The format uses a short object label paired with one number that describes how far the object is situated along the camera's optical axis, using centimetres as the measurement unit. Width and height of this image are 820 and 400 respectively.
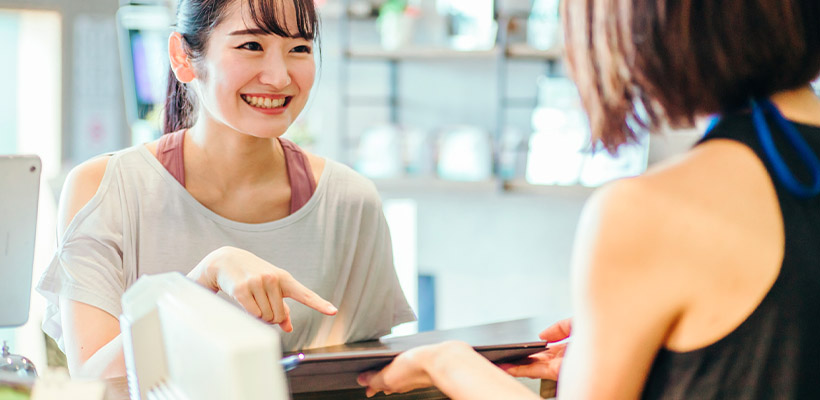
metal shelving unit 327
